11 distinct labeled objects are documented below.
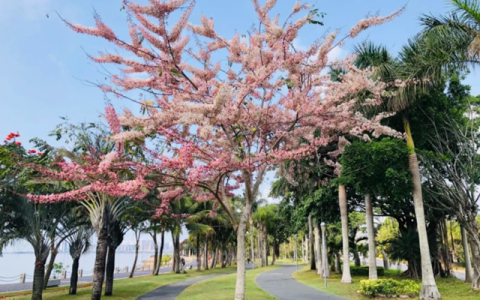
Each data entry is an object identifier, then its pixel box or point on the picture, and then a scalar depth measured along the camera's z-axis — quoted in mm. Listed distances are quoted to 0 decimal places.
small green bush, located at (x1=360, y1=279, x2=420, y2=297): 13570
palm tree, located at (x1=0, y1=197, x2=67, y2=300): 13562
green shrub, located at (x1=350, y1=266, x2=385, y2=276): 26703
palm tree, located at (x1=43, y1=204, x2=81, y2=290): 15094
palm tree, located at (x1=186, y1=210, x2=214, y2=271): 33625
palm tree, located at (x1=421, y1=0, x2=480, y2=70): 11039
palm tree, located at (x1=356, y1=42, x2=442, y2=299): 12841
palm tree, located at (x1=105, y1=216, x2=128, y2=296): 14742
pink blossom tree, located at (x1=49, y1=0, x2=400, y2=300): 7422
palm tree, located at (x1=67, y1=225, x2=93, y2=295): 16391
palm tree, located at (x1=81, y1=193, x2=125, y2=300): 13359
